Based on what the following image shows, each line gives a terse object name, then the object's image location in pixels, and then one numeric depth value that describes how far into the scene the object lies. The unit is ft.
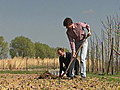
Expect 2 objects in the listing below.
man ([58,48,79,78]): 25.27
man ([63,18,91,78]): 22.81
